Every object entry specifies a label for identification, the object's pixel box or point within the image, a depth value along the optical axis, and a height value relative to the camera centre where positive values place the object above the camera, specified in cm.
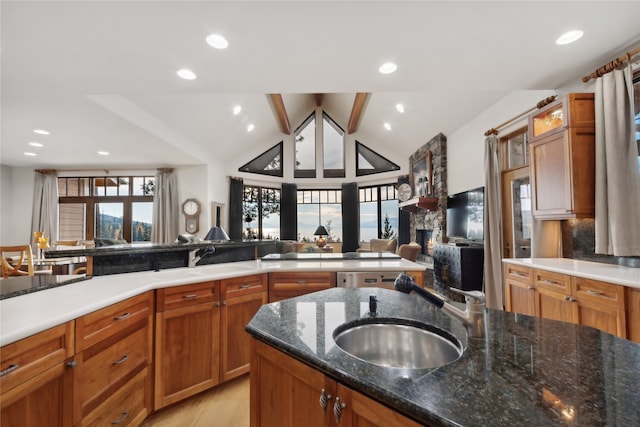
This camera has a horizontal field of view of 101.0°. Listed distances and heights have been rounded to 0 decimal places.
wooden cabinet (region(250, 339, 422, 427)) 59 -47
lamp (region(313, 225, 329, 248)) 674 -30
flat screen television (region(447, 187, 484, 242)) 380 +7
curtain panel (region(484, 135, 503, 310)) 327 -17
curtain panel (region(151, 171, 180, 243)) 603 +31
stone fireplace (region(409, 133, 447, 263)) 514 +28
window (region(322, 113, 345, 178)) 827 +235
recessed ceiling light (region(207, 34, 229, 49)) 191 +134
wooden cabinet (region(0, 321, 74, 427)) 92 -59
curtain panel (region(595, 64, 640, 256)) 188 +35
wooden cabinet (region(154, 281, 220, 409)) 173 -82
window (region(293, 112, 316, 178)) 825 +227
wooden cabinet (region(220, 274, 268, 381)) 198 -76
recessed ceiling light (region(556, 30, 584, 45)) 184 +131
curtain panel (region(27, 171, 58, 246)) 616 +41
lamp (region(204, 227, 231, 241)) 276 -14
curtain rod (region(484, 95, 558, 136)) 245 +118
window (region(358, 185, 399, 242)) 758 +24
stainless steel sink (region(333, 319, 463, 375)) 90 -43
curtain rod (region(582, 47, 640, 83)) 186 +116
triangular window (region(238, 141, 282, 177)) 752 +173
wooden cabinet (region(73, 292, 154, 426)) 121 -73
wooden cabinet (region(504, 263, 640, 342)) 151 -56
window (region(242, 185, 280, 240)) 752 +28
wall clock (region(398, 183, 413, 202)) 682 +75
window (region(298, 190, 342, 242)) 830 +32
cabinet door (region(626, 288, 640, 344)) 146 -53
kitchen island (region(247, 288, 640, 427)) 48 -36
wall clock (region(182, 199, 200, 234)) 605 +17
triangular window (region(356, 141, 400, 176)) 756 +173
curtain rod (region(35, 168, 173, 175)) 622 +128
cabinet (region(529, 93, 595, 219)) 212 +51
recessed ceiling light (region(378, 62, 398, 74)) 227 +135
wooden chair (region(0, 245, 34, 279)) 342 -57
